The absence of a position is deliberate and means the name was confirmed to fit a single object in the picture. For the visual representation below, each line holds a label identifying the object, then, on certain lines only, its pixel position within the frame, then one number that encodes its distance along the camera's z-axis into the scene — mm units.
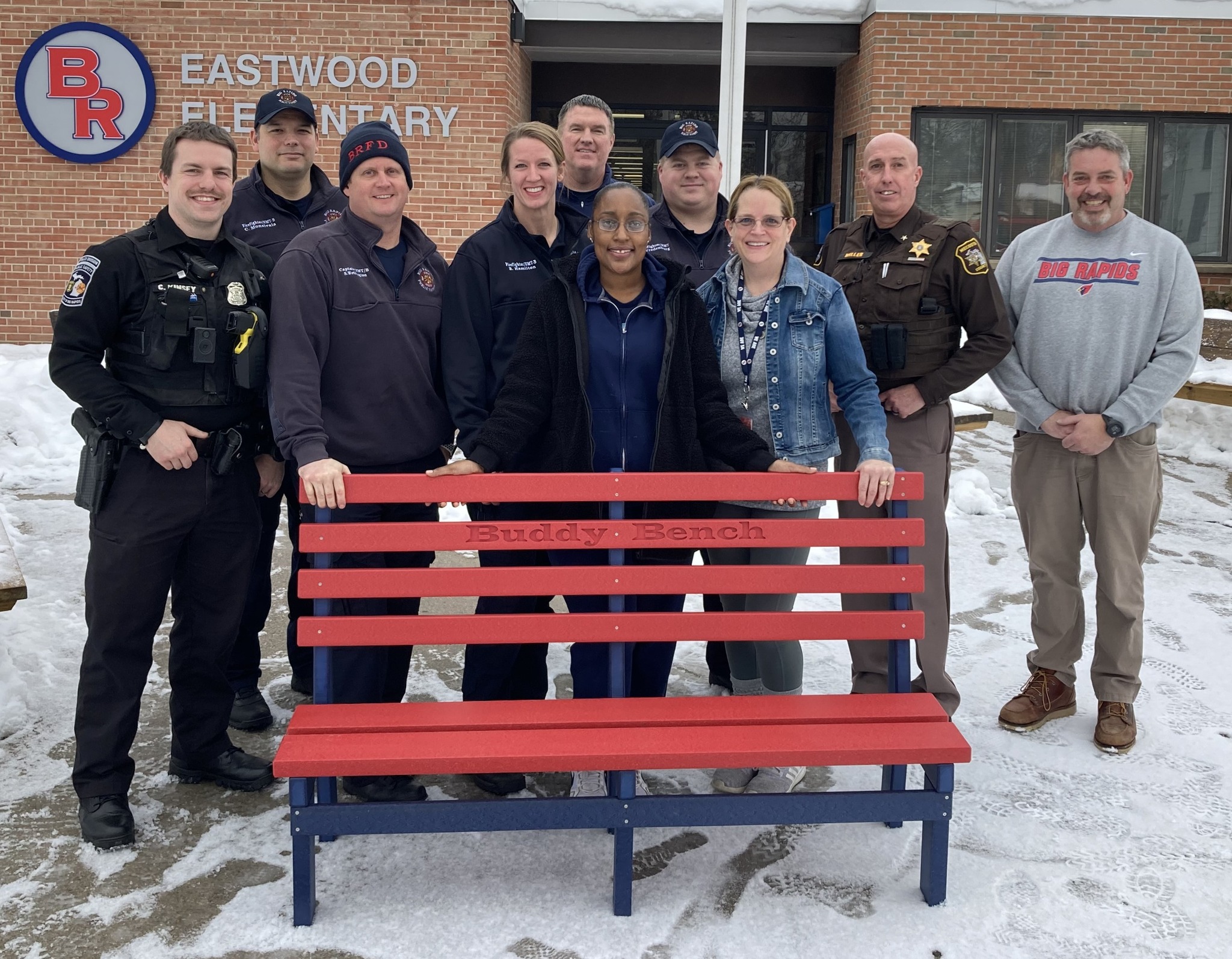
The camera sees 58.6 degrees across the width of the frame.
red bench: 2719
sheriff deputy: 3639
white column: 7586
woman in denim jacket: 3281
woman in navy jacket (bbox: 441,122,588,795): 3428
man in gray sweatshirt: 3758
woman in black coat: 3184
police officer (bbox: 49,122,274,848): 3090
